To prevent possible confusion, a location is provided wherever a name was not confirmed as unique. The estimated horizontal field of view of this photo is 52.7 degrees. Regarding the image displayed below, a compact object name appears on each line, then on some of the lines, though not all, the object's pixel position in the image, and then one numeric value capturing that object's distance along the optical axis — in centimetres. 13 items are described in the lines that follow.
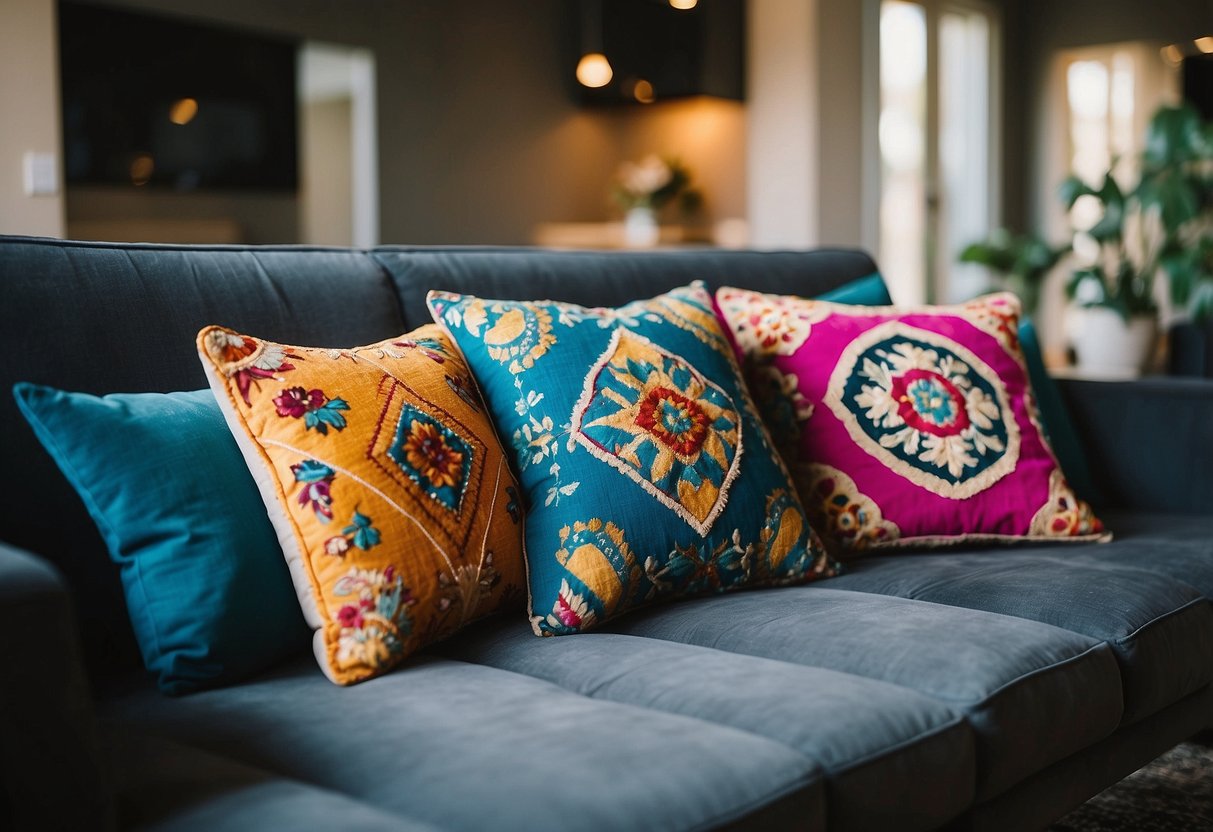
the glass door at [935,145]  643
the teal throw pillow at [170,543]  118
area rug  184
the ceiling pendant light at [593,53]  533
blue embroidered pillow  137
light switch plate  357
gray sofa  88
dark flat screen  402
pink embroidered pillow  177
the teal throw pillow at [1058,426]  210
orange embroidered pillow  120
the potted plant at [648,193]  553
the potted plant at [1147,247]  463
